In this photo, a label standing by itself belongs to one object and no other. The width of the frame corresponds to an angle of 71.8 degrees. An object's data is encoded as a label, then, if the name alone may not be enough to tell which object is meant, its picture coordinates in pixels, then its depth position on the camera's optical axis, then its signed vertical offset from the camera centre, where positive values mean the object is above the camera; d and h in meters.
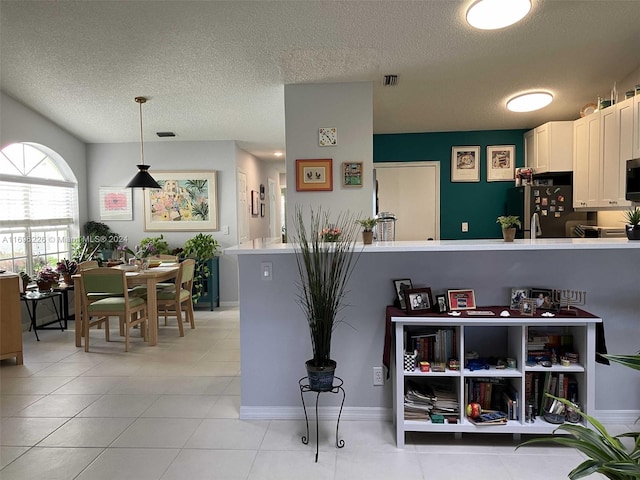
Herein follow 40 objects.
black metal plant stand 2.55 -1.03
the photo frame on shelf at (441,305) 2.58 -0.46
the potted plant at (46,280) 5.04 -0.53
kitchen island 2.73 -0.47
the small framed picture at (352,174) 4.17 +0.51
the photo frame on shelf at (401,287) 2.71 -0.37
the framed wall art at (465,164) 5.70 +0.80
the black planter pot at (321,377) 2.46 -0.83
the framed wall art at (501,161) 5.66 +0.82
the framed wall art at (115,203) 6.45 +0.42
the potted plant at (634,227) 2.59 -0.03
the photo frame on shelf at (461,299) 2.62 -0.44
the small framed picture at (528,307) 2.51 -0.47
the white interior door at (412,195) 5.80 +0.41
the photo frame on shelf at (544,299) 2.59 -0.44
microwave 3.64 +0.35
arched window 5.02 +0.33
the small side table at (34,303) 4.80 -0.82
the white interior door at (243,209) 6.67 +0.32
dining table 4.63 -0.71
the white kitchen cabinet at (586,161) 4.47 +0.66
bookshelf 2.46 -0.82
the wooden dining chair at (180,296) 4.96 -0.75
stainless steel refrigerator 4.98 +0.17
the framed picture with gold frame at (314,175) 4.18 +0.51
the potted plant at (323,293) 2.47 -0.37
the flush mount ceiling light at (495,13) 2.82 +1.39
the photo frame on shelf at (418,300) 2.58 -0.44
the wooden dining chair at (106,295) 4.37 -0.64
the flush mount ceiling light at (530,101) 4.47 +1.26
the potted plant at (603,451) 1.33 -0.72
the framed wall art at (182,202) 6.45 +0.41
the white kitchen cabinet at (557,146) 4.97 +0.88
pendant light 4.63 +0.54
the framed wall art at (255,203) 7.62 +0.46
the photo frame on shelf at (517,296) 2.67 -0.43
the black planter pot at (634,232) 2.58 -0.06
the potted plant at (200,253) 6.17 -0.32
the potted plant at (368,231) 2.71 -0.02
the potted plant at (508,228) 2.68 -0.02
